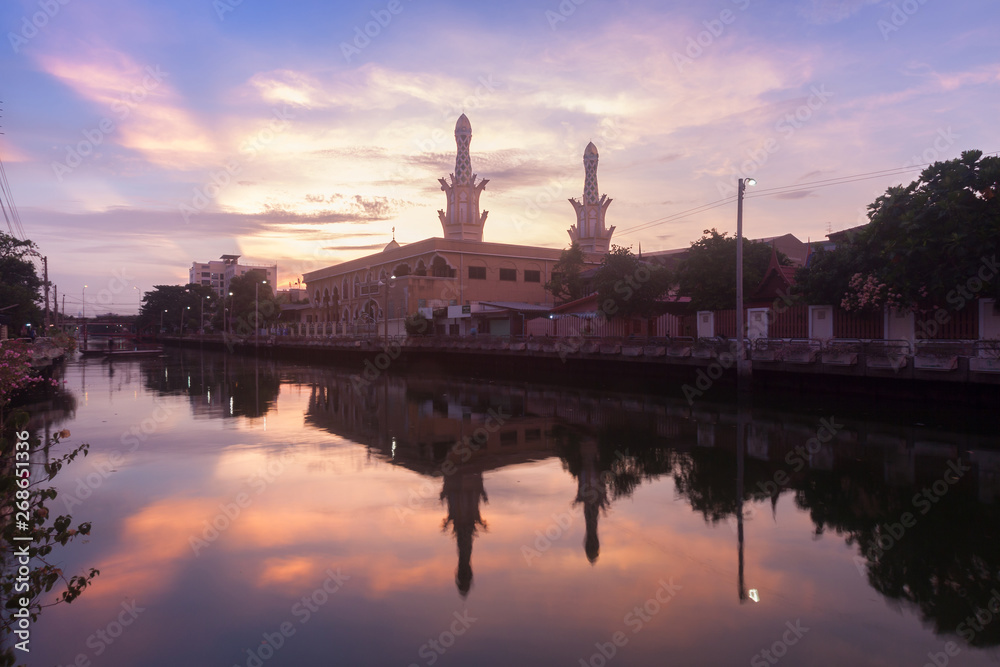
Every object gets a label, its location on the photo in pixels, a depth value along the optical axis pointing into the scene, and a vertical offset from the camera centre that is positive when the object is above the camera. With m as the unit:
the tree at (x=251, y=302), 75.44 +3.46
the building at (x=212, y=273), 149.25 +14.32
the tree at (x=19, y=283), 35.28 +3.30
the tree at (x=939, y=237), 16.53 +2.39
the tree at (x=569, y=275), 45.81 +3.81
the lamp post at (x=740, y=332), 21.58 -0.10
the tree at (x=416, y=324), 47.34 +0.48
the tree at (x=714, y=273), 26.67 +2.32
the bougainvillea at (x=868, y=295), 18.67 +0.95
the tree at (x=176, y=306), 103.50 +4.24
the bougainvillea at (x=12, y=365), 8.89 -0.44
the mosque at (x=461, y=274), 47.66 +4.80
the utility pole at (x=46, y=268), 49.03 +4.87
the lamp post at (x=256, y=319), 66.00 +1.36
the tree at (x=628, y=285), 29.89 +2.05
